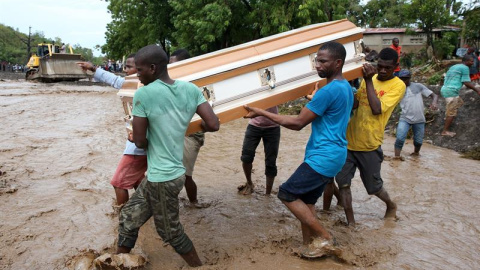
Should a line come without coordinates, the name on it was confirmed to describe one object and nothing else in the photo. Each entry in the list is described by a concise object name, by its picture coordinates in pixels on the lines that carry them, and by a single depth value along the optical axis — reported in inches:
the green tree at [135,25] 958.4
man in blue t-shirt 109.9
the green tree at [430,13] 589.7
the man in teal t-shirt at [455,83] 294.0
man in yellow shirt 137.8
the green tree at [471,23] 628.0
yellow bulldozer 807.1
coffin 119.3
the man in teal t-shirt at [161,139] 94.5
